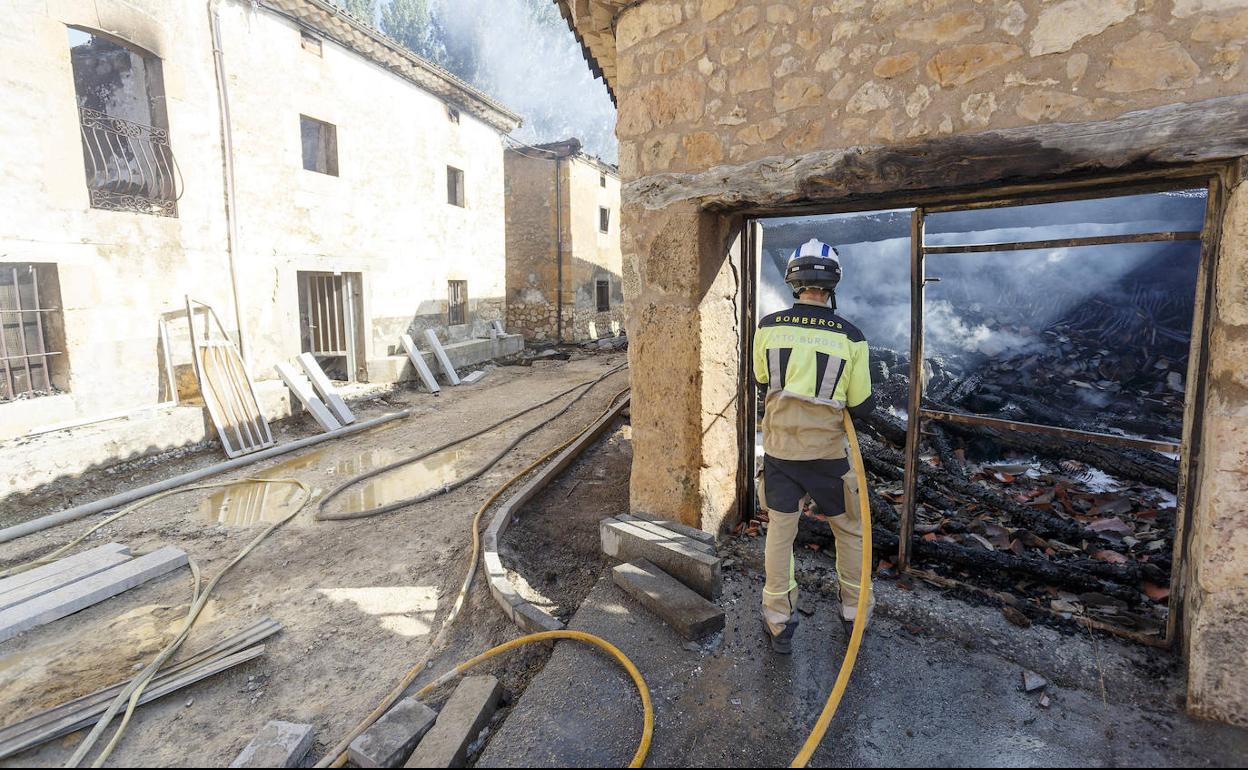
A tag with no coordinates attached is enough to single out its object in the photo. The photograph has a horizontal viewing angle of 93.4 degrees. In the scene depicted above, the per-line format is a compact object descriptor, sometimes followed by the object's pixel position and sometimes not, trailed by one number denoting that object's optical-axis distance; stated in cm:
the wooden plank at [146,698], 274
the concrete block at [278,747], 253
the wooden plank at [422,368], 1179
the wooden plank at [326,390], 912
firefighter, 295
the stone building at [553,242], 1845
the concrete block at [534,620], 331
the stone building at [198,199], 674
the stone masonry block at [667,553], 339
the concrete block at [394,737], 243
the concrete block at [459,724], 237
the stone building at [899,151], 236
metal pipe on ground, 522
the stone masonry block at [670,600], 306
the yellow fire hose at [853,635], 229
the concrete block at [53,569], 424
